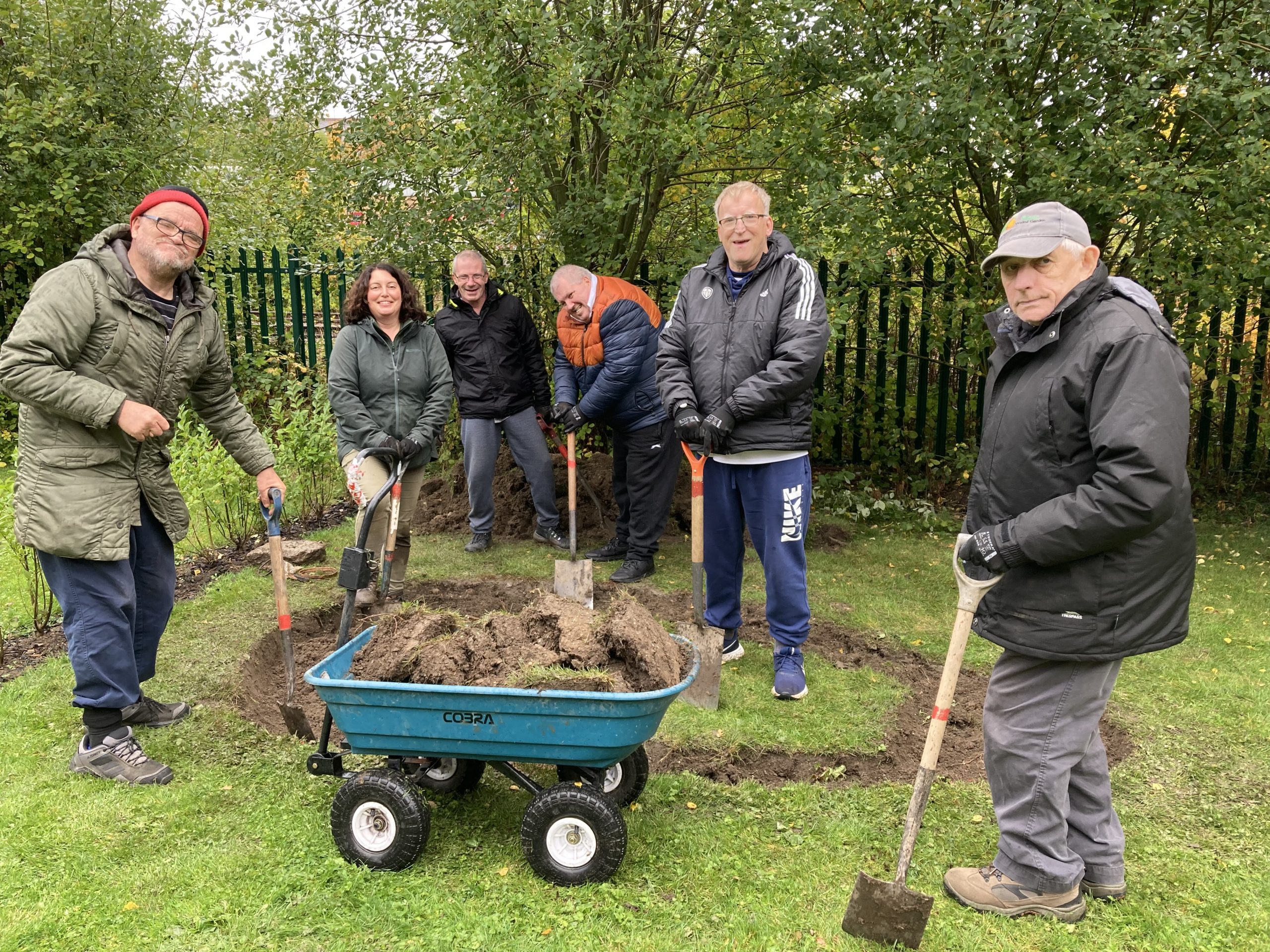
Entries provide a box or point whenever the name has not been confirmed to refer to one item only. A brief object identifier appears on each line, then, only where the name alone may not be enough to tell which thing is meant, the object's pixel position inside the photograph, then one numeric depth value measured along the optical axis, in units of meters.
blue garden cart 2.77
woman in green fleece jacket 5.35
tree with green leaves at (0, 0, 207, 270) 8.47
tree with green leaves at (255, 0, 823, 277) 6.23
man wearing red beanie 3.32
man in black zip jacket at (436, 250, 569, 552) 6.72
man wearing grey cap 2.38
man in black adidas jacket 4.26
